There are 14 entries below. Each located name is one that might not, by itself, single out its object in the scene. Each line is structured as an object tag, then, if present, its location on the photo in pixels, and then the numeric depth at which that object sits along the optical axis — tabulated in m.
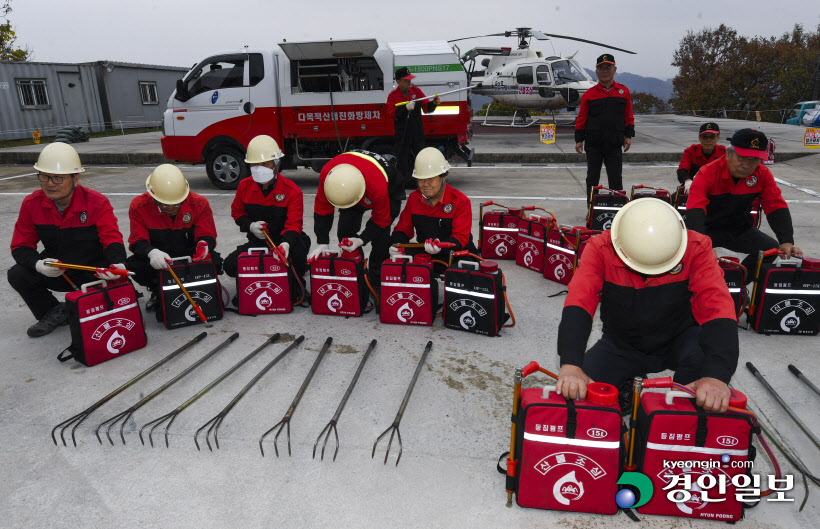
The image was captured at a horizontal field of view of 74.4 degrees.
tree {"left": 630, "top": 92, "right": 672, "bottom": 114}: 46.33
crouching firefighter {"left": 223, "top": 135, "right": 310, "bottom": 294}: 4.73
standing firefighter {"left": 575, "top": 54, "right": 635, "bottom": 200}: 6.61
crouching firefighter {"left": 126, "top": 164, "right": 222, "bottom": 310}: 4.34
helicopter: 18.17
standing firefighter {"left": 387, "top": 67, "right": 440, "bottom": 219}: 7.55
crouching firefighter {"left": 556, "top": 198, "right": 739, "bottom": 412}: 2.34
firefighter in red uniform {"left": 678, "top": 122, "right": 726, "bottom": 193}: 5.88
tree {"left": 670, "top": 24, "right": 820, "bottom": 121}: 39.06
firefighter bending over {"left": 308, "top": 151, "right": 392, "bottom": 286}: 4.32
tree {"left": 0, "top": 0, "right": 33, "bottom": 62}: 28.69
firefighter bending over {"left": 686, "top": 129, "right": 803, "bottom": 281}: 4.06
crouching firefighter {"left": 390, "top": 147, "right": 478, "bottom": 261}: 4.33
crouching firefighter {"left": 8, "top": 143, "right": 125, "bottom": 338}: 3.99
